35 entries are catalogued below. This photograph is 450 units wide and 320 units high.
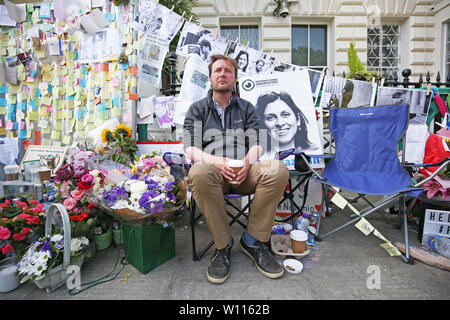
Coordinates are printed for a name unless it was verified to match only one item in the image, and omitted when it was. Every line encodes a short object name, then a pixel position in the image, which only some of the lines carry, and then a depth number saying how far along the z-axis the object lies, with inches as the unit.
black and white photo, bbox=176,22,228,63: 100.8
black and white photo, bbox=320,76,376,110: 110.3
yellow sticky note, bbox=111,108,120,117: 97.1
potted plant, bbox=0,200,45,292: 51.6
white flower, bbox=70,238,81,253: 55.5
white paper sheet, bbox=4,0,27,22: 101.7
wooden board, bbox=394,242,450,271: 58.5
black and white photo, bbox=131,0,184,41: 93.5
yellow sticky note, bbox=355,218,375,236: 64.0
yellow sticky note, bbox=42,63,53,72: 103.0
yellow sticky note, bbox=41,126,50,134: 107.6
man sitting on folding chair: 56.7
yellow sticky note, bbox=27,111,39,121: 107.3
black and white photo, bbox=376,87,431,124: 107.3
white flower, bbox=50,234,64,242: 53.0
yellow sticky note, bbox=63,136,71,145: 104.8
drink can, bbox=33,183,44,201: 77.0
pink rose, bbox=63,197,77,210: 64.2
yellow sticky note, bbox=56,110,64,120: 105.3
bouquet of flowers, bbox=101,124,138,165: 84.0
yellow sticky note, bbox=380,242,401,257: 63.3
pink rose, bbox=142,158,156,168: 74.1
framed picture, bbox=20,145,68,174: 88.9
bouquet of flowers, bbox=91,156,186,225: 55.1
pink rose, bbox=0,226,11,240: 51.9
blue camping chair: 73.2
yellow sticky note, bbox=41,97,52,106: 106.2
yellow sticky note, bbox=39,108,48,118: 106.6
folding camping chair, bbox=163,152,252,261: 63.4
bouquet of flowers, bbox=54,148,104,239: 63.1
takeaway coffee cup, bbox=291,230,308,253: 64.4
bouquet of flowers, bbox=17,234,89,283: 48.8
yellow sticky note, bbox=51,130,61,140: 106.4
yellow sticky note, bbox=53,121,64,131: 105.7
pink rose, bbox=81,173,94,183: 62.7
